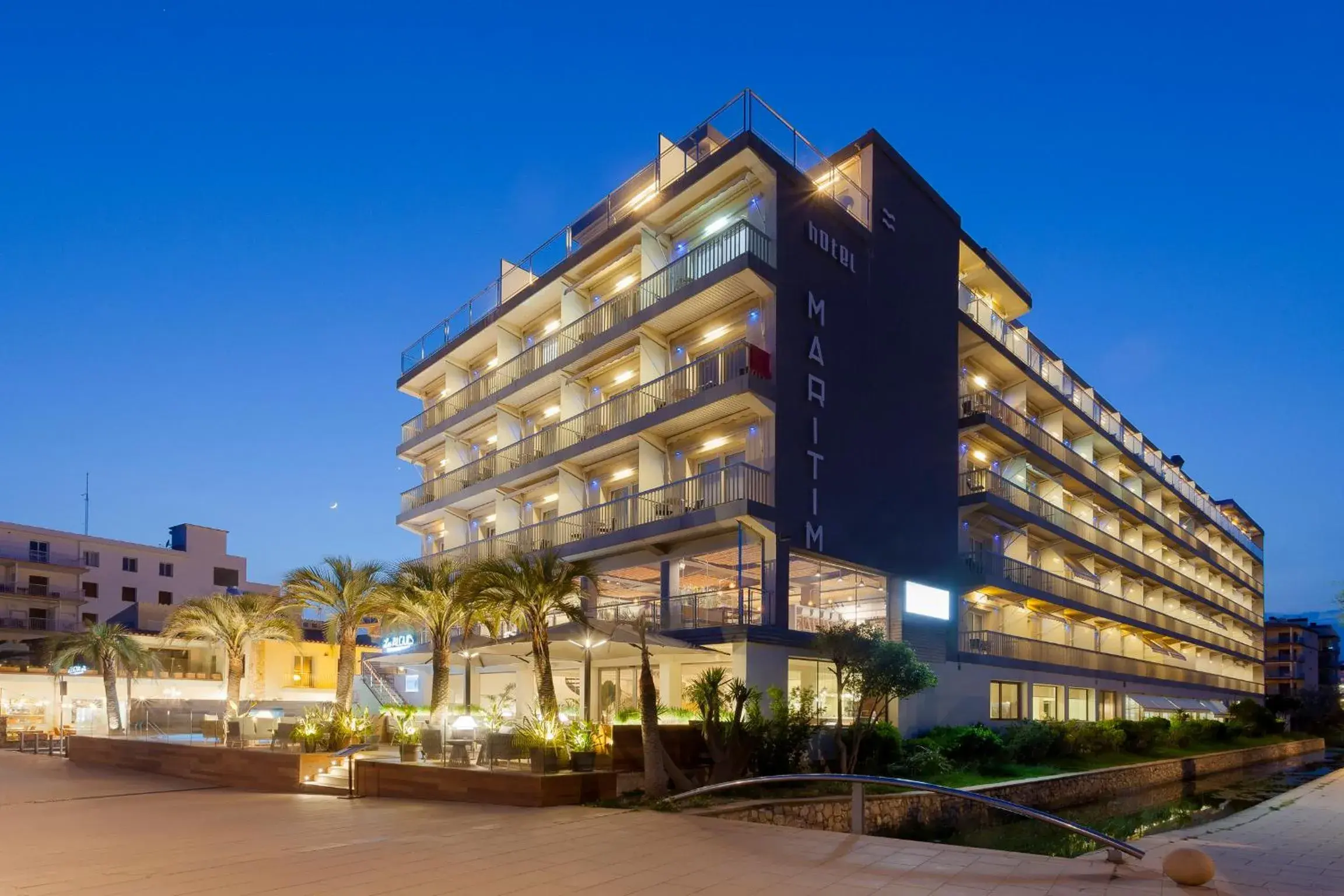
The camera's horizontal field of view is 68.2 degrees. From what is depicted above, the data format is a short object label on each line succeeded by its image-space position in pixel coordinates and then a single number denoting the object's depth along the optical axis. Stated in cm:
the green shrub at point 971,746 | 2781
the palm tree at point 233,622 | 3431
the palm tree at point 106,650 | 4338
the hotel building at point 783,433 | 2891
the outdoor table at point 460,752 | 1928
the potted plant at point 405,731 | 2053
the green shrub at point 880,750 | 2472
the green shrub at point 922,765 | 2467
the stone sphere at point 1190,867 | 973
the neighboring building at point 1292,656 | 12400
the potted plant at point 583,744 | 1823
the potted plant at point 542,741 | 1789
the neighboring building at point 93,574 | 6850
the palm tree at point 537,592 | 2334
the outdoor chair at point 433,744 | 1994
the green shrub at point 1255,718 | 5569
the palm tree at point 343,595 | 3197
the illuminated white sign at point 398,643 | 4222
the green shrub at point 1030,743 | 2986
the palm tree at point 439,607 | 2958
